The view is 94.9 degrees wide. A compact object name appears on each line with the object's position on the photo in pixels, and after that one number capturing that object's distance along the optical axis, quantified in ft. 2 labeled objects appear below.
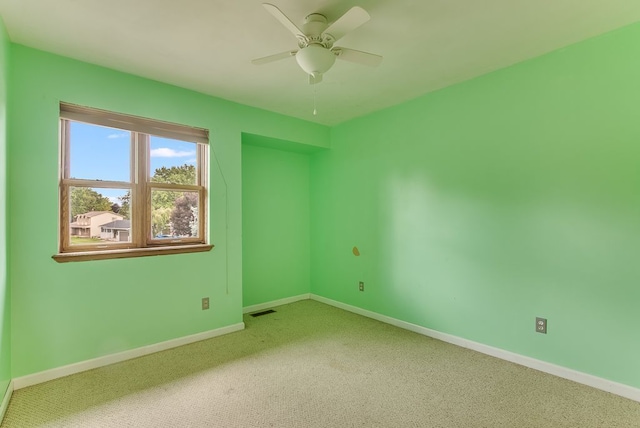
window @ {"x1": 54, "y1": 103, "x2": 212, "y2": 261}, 8.05
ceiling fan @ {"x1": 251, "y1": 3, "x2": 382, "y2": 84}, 5.80
